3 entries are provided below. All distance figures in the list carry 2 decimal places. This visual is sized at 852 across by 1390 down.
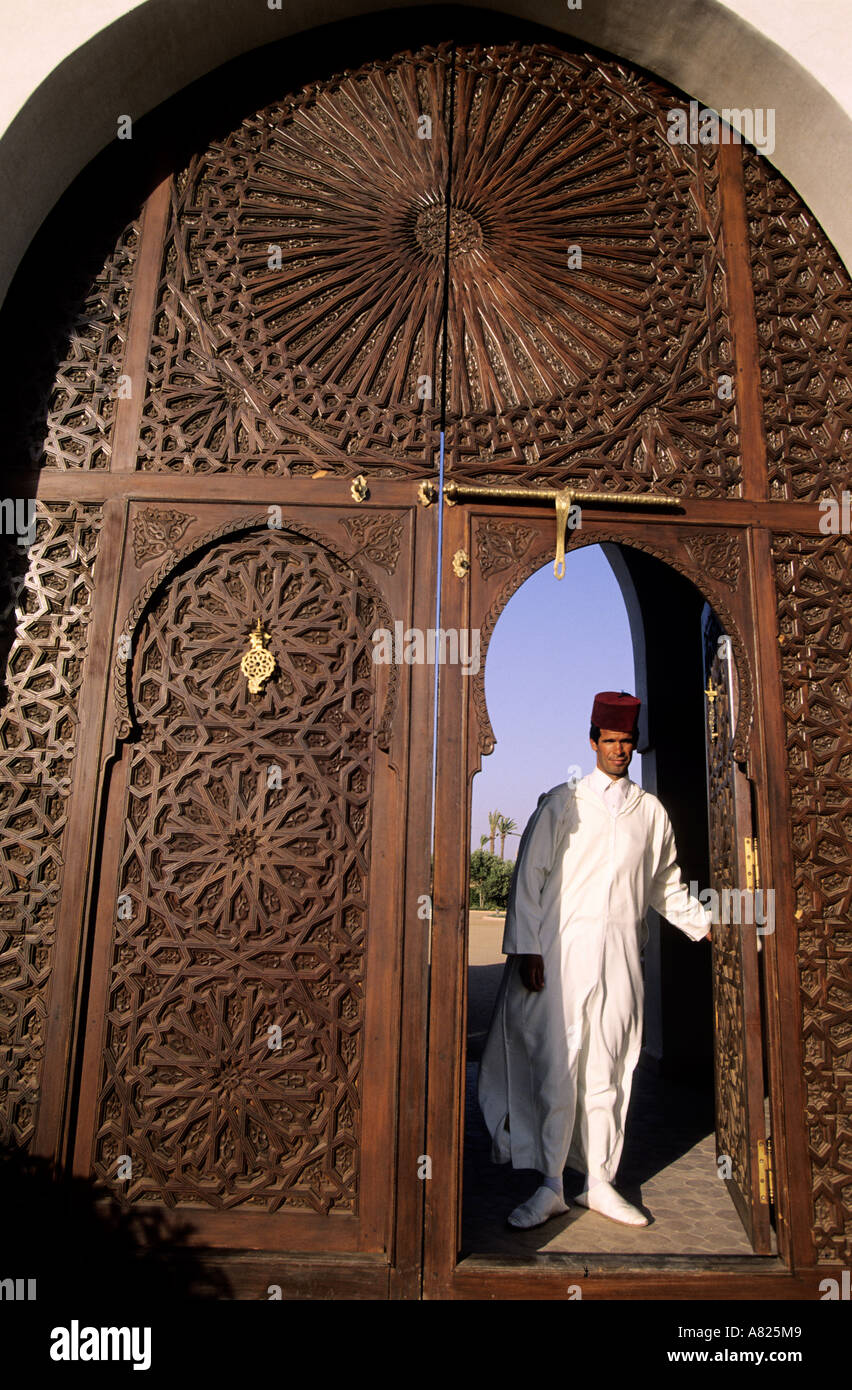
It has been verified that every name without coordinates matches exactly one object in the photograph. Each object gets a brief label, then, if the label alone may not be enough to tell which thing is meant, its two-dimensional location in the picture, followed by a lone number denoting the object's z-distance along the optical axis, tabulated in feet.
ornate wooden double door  9.16
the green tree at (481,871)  80.02
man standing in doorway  11.41
